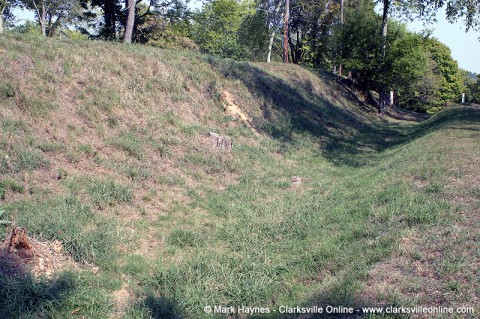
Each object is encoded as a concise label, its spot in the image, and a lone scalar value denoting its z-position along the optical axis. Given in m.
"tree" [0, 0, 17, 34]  31.30
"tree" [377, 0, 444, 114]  26.16
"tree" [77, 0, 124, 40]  23.92
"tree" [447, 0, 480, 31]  17.58
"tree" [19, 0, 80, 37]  33.62
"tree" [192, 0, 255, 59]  42.25
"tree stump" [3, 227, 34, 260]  4.64
